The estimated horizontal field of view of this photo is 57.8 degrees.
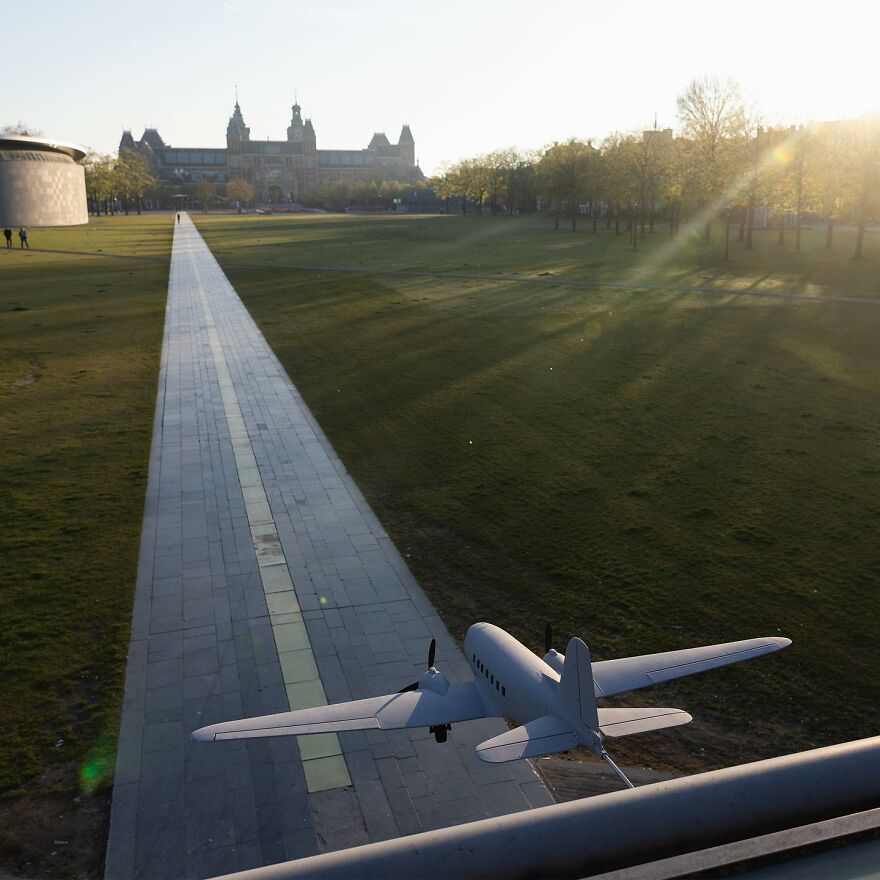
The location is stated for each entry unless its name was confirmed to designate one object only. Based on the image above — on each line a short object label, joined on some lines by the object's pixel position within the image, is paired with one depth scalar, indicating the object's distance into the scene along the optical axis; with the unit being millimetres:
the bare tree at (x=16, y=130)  172550
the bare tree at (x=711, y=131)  63938
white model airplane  7777
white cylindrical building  102750
